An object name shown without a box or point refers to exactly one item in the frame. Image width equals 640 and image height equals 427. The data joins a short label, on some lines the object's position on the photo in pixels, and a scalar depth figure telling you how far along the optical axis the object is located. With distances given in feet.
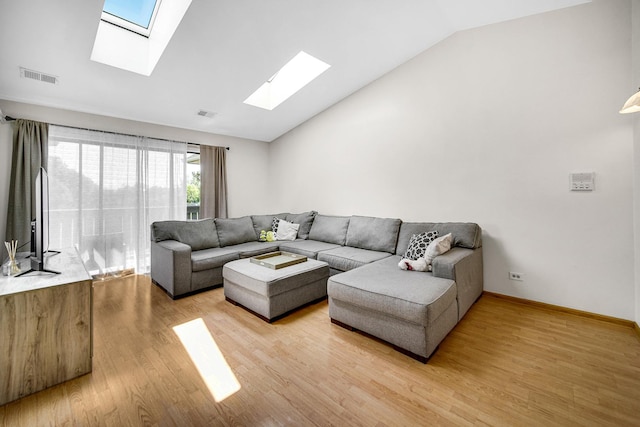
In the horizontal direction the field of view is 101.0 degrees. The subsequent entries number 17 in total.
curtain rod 9.98
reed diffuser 6.15
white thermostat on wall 7.99
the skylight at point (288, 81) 12.10
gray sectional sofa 6.45
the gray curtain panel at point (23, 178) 10.03
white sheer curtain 11.09
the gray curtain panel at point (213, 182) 15.25
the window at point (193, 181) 15.14
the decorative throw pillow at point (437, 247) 8.29
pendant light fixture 5.69
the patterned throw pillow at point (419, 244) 9.03
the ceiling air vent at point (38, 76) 8.75
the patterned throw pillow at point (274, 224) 15.24
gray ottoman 8.25
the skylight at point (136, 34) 8.64
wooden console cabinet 5.07
